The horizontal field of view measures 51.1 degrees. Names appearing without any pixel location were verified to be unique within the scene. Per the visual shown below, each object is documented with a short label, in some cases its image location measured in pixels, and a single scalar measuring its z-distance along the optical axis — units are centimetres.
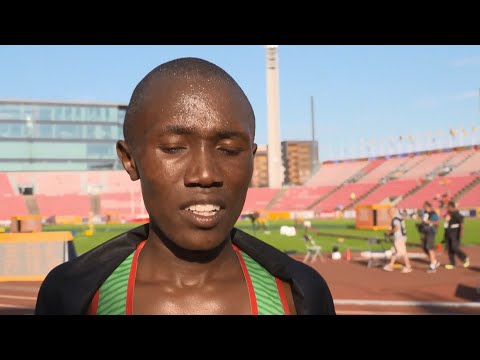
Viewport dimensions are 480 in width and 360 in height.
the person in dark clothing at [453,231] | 1456
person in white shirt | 1398
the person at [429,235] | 1453
